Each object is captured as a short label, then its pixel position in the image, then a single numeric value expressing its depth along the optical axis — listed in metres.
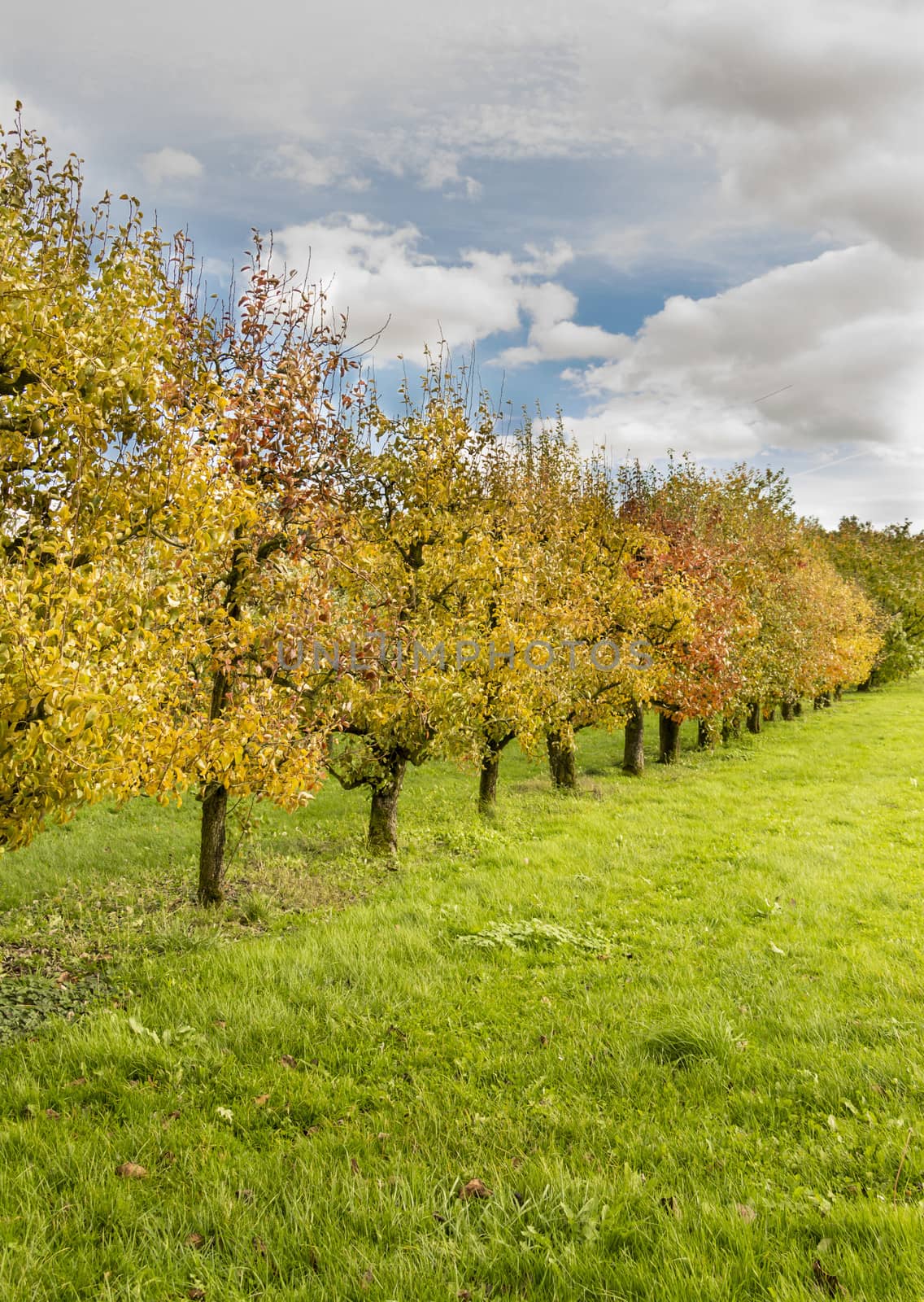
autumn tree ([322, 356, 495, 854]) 13.78
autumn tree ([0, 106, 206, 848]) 5.32
